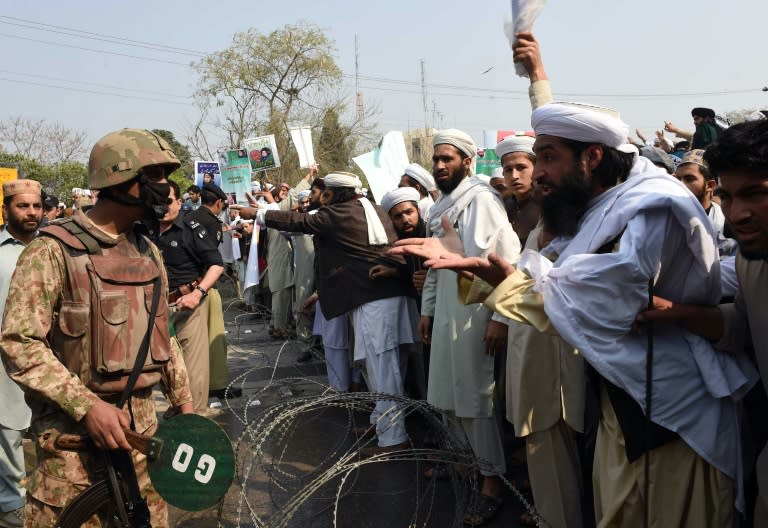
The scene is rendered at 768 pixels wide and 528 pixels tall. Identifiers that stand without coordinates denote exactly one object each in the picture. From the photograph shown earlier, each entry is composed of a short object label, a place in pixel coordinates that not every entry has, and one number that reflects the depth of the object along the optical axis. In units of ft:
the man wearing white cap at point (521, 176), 14.20
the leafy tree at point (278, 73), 102.99
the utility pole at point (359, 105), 110.16
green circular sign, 7.50
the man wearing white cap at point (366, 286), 16.49
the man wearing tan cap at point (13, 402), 13.01
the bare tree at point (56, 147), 106.63
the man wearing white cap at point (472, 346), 12.66
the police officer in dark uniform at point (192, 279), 18.39
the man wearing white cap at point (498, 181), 17.15
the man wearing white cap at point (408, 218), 17.19
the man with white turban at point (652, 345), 6.70
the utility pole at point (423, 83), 143.54
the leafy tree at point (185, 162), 93.40
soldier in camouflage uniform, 7.47
